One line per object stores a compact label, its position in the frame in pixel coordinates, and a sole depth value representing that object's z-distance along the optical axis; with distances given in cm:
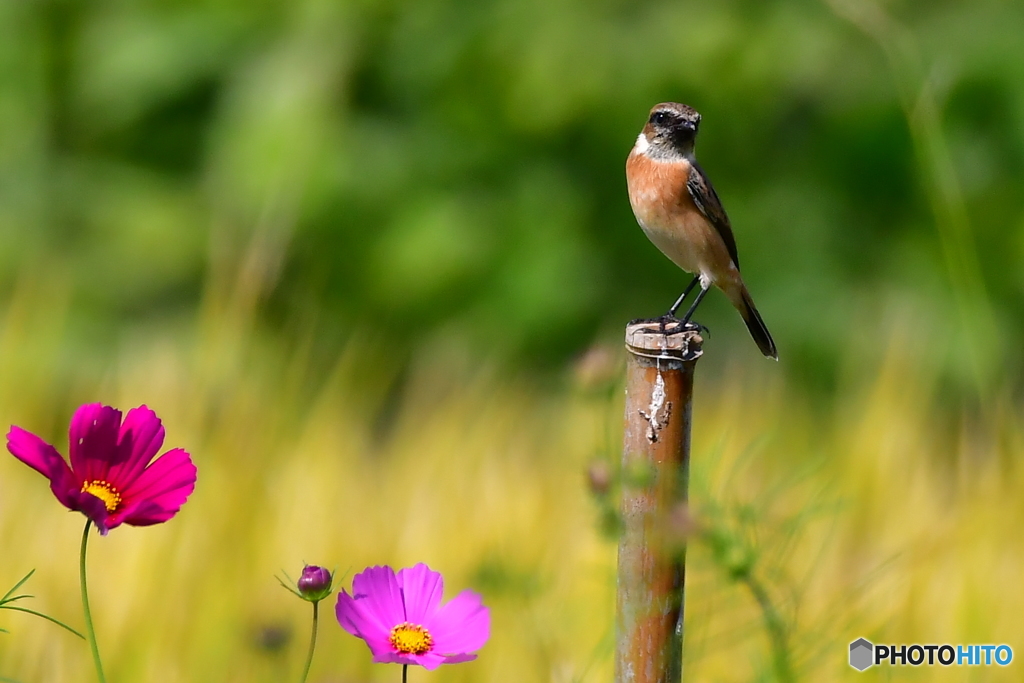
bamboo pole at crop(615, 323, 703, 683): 766
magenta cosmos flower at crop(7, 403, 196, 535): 756
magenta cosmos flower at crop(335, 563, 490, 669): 756
